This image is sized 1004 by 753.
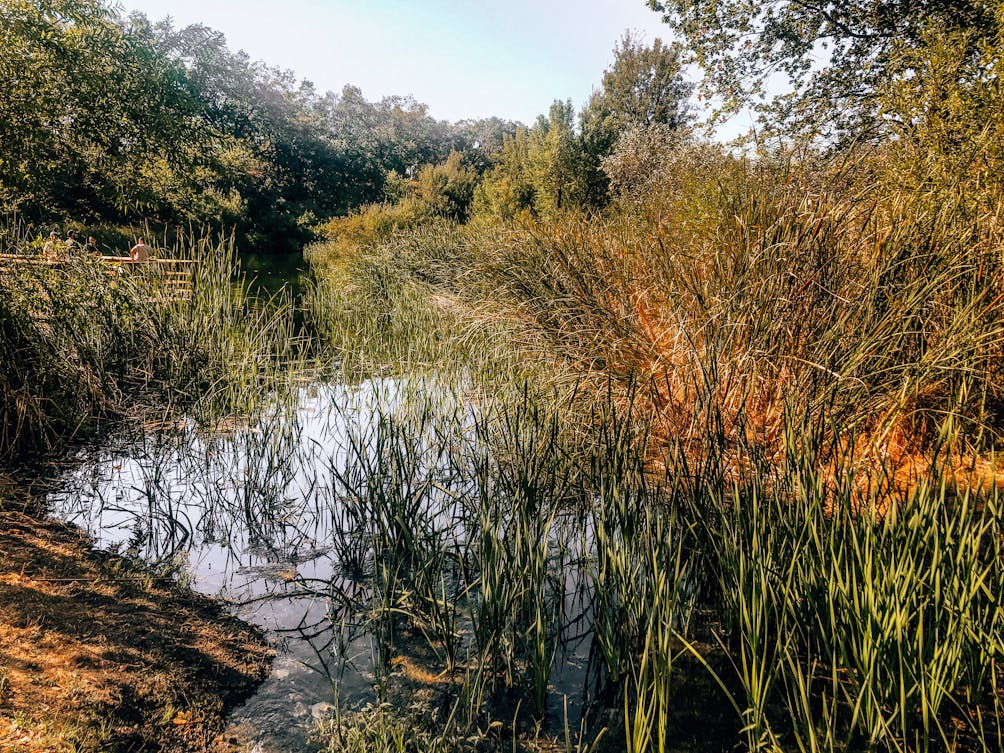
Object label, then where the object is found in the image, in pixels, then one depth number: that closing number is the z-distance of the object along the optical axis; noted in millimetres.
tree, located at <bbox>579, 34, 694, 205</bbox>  29547
